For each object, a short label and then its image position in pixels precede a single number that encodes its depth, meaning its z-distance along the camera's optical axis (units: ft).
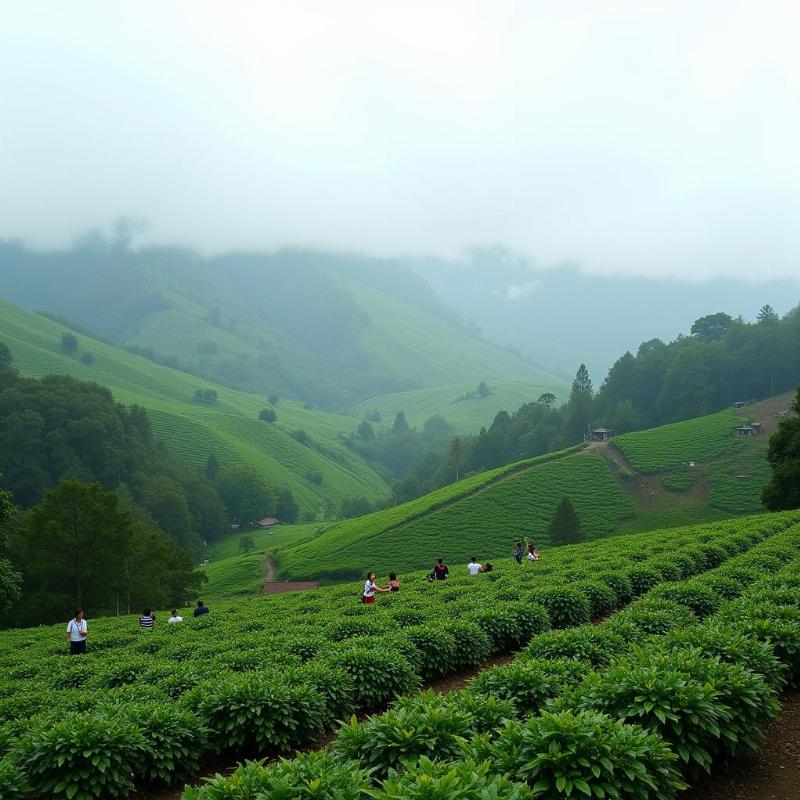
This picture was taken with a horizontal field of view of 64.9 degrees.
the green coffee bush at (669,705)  31.24
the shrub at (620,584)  79.56
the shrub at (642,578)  83.61
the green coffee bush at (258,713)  39.50
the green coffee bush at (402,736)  30.40
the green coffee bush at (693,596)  62.49
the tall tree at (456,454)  552.41
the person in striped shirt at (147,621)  97.40
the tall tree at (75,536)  182.19
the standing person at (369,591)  88.53
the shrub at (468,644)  57.93
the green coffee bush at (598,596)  74.28
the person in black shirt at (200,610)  105.29
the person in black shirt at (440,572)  111.86
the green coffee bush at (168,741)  36.55
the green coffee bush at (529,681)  38.19
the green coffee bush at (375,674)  47.44
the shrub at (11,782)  32.01
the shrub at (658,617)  54.29
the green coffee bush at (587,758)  26.63
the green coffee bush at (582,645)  46.34
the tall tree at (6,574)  124.36
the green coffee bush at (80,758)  33.53
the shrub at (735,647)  39.34
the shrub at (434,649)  55.21
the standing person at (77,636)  83.20
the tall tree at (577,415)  513.82
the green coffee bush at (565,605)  68.28
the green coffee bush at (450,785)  23.48
